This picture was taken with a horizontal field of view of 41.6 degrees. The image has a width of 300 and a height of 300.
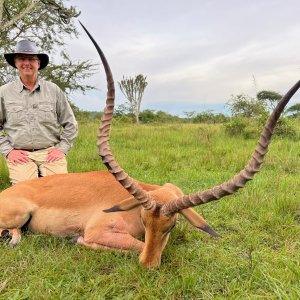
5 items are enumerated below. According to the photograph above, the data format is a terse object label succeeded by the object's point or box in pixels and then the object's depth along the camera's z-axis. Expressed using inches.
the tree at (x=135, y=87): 1804.9
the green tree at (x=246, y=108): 543.3
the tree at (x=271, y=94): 915.4
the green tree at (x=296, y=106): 1386.8
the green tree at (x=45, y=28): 646.5
